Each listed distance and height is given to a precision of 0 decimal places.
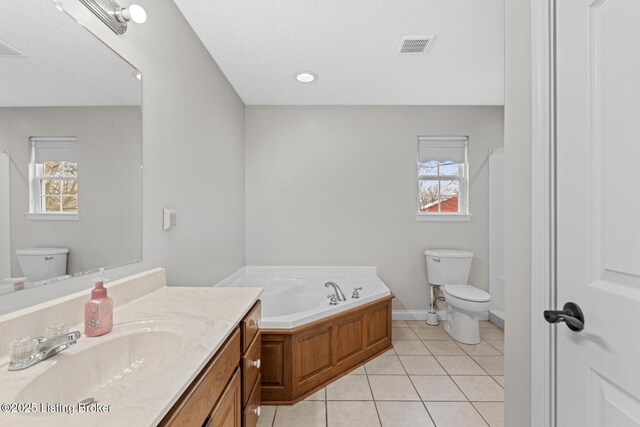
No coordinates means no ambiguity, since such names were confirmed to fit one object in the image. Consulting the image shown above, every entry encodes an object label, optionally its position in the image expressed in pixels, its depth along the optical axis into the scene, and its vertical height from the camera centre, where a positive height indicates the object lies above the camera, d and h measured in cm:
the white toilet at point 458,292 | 264 -79
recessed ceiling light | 253 +126
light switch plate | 159 -4
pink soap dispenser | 89 -33
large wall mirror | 83 +23
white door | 67 +1
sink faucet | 70 -37
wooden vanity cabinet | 72 -59
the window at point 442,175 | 334 +45
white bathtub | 273 -76
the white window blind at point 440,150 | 335 +75
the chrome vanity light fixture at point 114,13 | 108 +82
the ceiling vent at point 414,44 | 203 +127
